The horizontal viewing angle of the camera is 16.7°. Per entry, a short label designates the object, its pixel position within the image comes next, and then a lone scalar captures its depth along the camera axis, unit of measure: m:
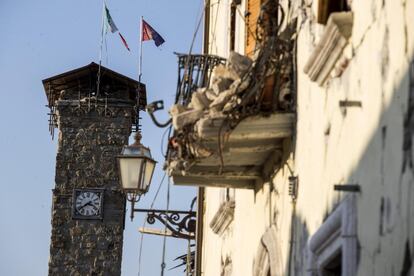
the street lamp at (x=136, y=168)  12.56
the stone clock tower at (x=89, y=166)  41.53
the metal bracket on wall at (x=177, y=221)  17.80
